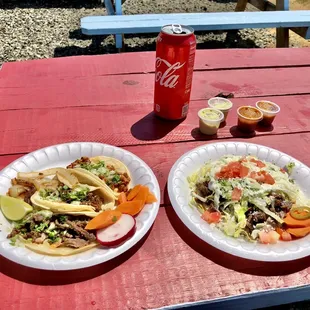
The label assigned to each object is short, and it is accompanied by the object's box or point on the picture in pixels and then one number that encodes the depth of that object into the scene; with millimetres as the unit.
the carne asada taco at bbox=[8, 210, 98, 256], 333
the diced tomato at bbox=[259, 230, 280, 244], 361
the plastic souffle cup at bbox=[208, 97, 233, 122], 558
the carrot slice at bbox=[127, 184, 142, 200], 391
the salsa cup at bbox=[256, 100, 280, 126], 555
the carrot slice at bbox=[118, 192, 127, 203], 390
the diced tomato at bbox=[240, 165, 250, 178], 418
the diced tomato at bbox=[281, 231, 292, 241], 365
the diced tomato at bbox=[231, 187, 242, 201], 394
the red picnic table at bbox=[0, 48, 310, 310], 324
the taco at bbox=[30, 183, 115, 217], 361
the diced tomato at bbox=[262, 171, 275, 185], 415
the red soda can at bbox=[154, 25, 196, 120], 469
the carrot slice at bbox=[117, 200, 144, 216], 373
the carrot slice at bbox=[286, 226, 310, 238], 364
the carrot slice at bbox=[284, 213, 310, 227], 369
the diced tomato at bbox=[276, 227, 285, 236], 372
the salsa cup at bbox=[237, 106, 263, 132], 537
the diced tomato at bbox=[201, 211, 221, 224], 380
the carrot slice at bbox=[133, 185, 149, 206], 385
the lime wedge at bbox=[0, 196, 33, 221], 358
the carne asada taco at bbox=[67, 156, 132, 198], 397
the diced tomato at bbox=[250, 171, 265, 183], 415
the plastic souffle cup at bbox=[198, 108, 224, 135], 523
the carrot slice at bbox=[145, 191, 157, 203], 386
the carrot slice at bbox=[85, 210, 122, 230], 347
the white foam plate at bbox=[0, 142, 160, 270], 319
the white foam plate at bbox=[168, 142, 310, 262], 342
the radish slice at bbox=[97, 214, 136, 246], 336
